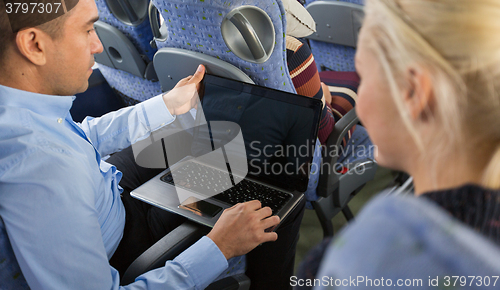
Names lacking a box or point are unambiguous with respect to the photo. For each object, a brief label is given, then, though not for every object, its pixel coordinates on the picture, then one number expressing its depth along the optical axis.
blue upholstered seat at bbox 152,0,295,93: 0.87
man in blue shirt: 0.64
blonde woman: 0.28
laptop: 0.92
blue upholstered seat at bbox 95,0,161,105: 1.48
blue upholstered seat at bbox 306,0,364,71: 1.97
